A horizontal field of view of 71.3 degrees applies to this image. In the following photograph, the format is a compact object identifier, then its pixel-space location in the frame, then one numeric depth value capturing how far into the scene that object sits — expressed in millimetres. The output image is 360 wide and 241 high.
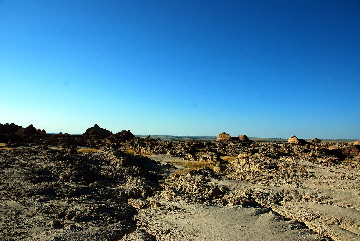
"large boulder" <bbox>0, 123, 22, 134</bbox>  41234
